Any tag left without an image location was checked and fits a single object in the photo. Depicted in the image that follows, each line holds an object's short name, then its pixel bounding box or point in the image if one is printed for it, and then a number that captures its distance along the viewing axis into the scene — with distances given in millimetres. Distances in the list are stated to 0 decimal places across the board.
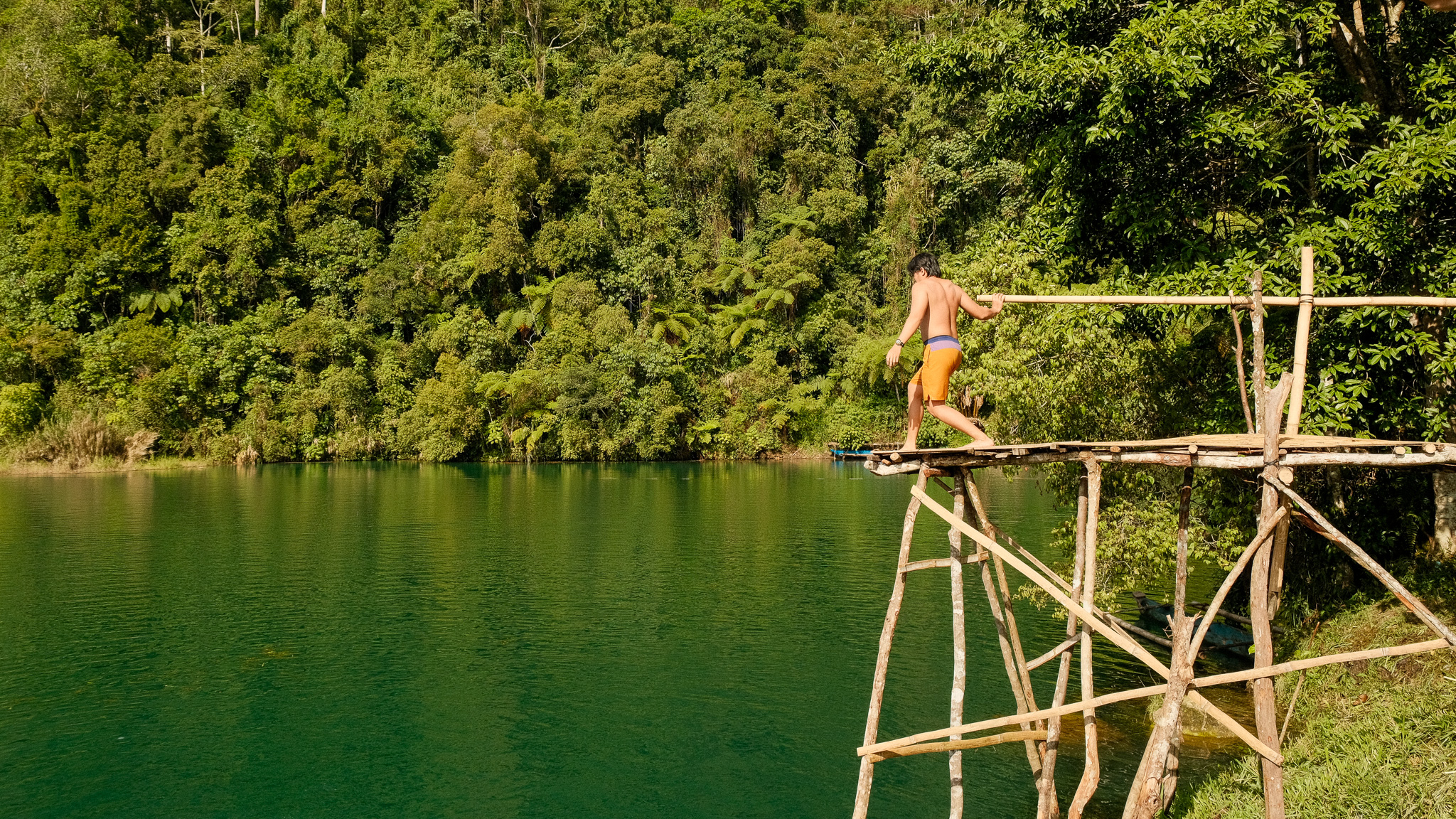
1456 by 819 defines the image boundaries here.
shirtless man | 8148
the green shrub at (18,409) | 44531
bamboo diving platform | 6570
